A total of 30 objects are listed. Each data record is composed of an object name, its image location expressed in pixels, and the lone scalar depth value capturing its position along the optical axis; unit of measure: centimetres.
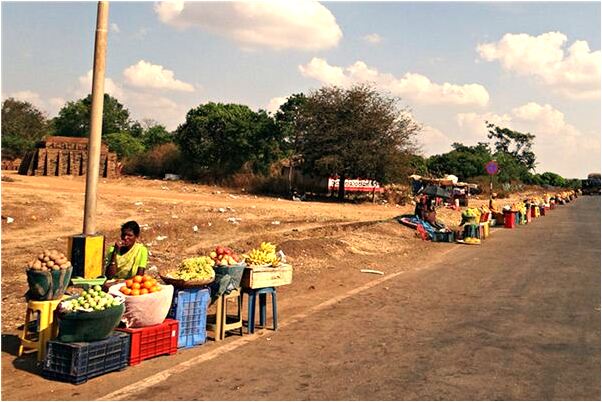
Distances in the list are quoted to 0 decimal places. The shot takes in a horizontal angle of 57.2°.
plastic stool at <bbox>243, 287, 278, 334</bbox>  729
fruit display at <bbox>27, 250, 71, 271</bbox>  584
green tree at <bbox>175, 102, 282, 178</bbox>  3950
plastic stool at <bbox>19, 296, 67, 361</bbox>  577
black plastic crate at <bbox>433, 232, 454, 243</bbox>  1909
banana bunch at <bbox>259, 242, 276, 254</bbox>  775
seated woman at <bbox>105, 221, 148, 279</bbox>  692
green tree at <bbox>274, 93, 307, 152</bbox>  3966
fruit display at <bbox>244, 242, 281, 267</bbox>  756
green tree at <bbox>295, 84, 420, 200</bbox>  3341
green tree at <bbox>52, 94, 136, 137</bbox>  6331
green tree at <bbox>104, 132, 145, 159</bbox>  5106
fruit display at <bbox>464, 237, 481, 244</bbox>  1858
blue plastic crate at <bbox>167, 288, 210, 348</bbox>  648
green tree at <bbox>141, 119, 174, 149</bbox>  5524
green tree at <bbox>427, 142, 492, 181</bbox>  7344
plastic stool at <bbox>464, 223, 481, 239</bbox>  1912
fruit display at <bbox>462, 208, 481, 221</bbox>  1971
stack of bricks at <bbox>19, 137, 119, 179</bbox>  3731
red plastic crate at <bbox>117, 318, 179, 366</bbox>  586
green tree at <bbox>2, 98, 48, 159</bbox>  5053
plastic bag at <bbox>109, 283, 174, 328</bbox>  589
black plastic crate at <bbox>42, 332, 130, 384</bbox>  526
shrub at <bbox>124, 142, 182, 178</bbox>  4222
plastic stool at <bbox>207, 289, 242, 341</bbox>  698
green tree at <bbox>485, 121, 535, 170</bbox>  11288
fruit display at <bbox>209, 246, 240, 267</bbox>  710
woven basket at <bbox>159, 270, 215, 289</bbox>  645
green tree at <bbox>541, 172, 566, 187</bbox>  12875
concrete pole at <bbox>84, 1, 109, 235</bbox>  742
